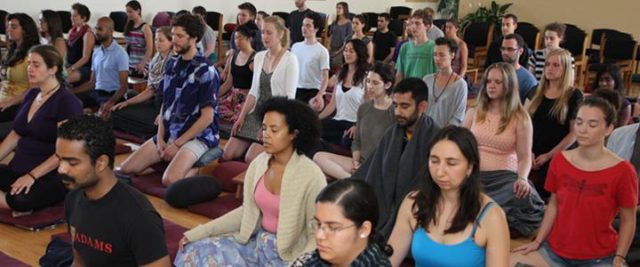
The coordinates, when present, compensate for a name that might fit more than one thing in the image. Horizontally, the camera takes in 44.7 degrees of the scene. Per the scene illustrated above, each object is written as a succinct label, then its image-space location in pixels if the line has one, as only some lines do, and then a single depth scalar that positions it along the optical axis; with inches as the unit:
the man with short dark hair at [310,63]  272.8
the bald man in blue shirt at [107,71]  276.2
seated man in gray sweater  159.3
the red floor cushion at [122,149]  244.0
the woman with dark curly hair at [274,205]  127.6
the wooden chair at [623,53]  408.5
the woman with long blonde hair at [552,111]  196.4
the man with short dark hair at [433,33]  348.5
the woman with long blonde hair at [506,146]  175.0
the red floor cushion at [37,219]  171.6
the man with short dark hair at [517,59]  233.6
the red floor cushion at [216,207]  185.5
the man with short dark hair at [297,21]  400.5
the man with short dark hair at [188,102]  199.3
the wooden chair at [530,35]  449.1
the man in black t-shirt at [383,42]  390.9
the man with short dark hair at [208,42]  339.9
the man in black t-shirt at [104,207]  99.3
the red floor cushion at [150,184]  201.5
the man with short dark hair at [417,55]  273.0
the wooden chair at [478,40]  461.4
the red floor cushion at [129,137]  257.0
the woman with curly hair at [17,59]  233.8
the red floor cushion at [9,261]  152.1
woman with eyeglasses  84.7
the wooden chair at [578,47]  424.8
